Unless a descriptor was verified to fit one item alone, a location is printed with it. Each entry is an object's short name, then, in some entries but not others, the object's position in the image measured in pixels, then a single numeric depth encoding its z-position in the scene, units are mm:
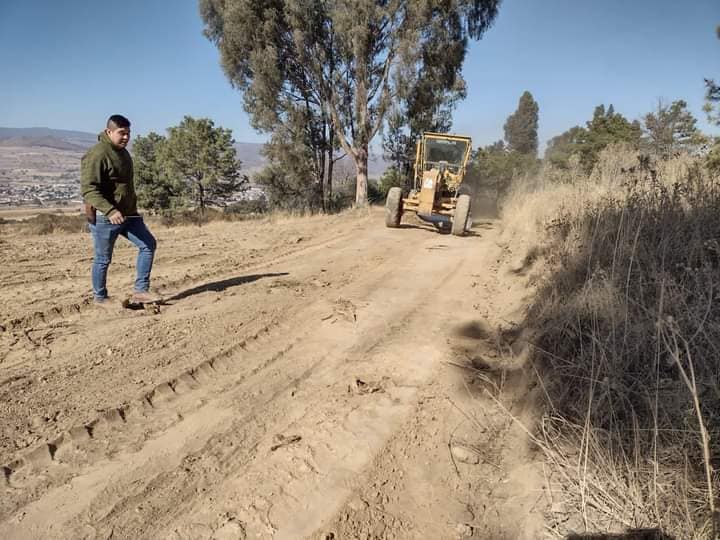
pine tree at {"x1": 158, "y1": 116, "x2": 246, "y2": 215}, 27391
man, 4129
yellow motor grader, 10914
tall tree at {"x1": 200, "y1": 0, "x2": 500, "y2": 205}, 16438
